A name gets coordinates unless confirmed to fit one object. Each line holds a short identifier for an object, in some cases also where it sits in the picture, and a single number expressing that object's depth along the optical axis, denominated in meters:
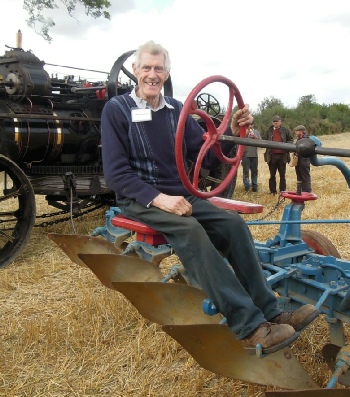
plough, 2.28
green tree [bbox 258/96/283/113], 37.02
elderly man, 2.40
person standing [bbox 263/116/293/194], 9.62
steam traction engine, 4.96
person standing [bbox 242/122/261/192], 9.88
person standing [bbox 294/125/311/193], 8.86
